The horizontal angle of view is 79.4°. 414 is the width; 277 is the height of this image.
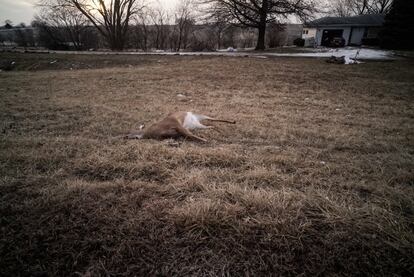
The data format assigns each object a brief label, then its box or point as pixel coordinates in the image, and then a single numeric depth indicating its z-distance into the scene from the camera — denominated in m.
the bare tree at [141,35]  43.78
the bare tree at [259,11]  23.12
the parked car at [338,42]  29.58
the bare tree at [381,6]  47.56
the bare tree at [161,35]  46.34
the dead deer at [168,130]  3.77
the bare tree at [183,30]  44.17
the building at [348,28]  34.47
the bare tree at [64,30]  44.41
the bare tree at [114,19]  29.56
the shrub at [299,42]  37.28
